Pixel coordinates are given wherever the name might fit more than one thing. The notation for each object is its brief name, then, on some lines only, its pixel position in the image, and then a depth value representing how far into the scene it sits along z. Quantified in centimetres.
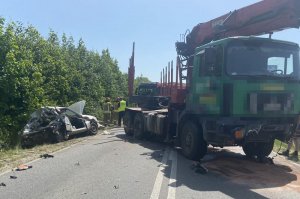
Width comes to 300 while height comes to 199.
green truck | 550
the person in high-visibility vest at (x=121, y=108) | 1345
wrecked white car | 845
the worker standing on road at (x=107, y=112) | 1387
